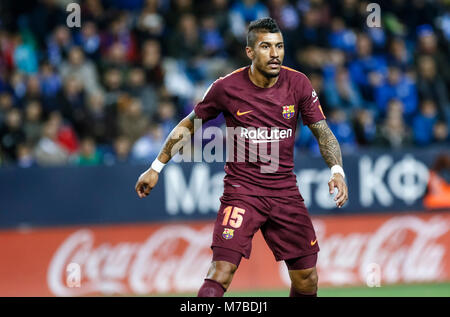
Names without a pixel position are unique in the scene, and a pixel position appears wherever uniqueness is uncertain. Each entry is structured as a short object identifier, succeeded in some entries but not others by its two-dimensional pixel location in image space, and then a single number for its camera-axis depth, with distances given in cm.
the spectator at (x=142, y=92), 1326
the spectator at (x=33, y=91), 1264
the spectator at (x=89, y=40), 1374
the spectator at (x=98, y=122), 1259
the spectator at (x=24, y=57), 1345
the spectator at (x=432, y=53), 1493
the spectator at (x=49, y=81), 1284
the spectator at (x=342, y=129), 1302
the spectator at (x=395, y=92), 1419
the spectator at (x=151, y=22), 1422
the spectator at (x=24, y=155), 1188
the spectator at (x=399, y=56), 1477
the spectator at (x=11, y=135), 1206
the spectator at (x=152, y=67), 1373
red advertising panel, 1131
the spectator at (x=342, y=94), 1384
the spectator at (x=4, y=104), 1235
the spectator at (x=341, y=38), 1483
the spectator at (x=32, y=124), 1219
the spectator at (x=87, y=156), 1209
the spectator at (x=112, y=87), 1309
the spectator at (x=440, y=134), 1334
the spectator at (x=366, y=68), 1439
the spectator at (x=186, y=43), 1418
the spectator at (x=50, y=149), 1190
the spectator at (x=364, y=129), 1320
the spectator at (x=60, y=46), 1352
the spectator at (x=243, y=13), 1473
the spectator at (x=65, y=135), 1230
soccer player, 672
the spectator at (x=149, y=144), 1246
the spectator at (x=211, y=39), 1427
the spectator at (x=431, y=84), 1432
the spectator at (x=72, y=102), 1271
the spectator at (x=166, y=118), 1279
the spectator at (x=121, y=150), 1222
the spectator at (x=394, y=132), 1302
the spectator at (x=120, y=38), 1396
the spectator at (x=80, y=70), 1323
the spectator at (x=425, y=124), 1346
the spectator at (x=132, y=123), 1268
